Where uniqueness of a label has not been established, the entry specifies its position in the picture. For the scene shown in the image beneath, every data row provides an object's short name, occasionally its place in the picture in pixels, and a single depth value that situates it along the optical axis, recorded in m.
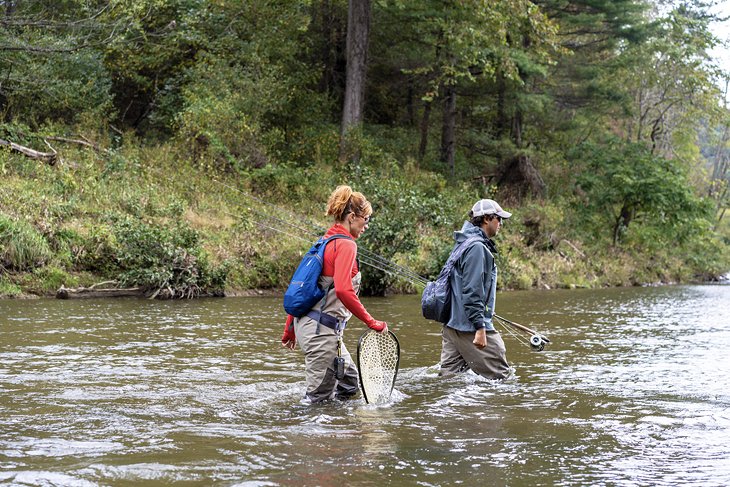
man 7.66
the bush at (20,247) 15.02
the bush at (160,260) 15.43
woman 6.56
